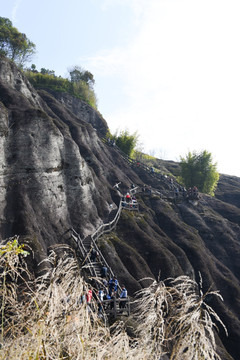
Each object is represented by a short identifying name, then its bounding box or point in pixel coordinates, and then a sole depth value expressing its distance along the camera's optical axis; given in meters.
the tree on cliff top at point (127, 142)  74.50
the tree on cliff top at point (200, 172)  73.88
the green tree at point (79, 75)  100.25
